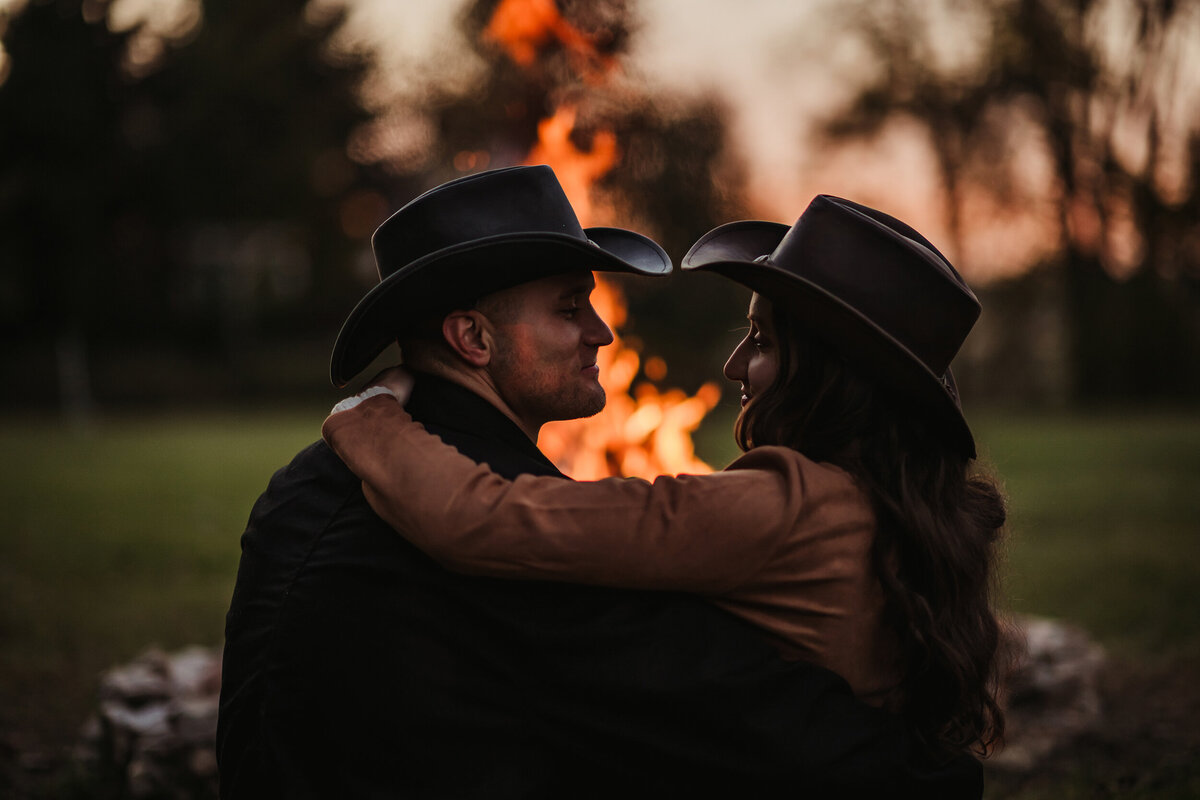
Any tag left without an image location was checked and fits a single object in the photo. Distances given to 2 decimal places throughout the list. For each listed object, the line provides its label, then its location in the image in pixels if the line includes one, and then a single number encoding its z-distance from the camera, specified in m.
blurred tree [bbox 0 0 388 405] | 28.41
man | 2.27
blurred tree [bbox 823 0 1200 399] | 23.91
